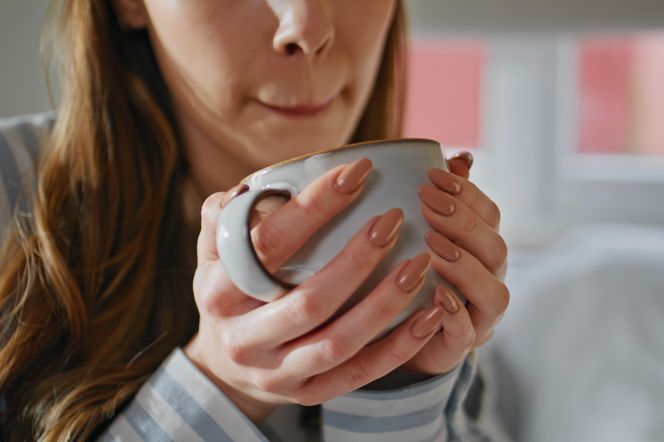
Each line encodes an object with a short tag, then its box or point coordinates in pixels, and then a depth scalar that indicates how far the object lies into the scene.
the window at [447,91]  1.91
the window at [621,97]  1.81
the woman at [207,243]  0.43
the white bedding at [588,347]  0.89
